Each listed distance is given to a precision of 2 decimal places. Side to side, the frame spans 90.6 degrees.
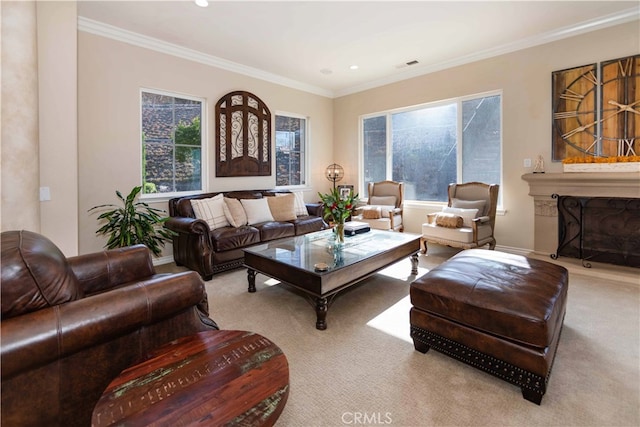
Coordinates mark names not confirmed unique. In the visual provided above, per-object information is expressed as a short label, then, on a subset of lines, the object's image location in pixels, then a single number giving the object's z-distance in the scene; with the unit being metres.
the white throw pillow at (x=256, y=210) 4.44
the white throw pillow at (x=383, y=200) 5.60
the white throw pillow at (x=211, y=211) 4.06
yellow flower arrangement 3.56
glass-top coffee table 2.52
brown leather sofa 3.63
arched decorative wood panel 5.00
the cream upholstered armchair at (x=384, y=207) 5.21
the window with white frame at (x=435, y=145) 4.88
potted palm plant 3.34
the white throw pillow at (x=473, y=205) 4.53
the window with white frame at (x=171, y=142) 4.33
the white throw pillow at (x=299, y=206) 5.20
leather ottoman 1.66
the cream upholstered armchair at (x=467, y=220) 4.18
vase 3.36
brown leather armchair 1.10
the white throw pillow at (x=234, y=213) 4.24
